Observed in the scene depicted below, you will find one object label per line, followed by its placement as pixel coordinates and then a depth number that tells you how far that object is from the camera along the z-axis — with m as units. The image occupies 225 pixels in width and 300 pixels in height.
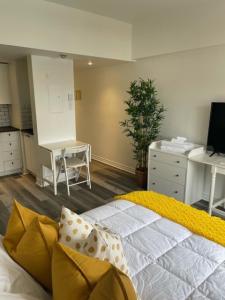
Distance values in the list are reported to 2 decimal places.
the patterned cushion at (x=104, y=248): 1.14
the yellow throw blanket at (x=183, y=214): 1.71
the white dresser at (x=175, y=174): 3.24
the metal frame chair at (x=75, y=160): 3.71
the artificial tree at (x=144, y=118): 3.80
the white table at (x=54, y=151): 3.66
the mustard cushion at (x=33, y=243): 1.21
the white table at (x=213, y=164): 2.84
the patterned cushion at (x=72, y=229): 1.29
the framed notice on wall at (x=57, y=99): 4.02
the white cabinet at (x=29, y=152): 4.36
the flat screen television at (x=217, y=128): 3.08
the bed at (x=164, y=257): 1.26
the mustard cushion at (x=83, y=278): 0.86
